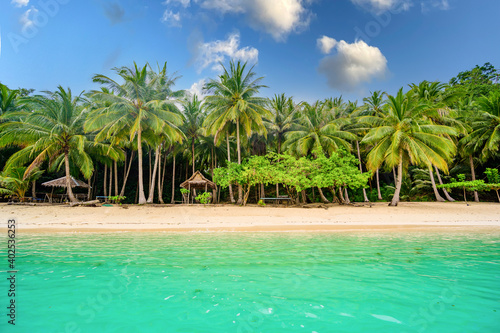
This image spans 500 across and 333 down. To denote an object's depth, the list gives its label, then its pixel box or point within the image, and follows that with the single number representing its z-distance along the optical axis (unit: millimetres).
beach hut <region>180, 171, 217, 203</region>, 21516
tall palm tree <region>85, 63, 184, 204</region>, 18703
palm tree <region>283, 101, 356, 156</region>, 24656
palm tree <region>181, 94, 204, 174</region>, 27406
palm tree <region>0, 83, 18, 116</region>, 22109
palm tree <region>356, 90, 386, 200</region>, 27156
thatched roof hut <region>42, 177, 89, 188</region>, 20469
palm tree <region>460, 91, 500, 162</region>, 21955
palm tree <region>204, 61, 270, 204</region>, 22266
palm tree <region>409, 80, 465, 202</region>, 23359
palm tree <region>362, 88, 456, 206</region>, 18672
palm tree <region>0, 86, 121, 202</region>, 19094
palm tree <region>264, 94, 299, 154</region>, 26991
